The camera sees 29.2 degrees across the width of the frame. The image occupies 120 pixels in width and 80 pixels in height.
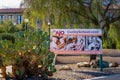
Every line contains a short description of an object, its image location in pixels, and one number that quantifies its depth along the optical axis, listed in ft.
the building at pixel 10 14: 183.30
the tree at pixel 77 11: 36.58
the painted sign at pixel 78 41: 30.69
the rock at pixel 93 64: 32.96
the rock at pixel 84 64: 33.76
